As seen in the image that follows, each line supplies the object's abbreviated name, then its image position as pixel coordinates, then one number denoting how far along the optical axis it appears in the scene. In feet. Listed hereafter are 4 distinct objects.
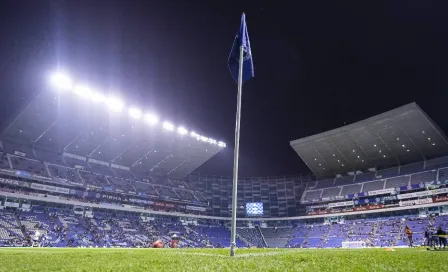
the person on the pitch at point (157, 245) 93.91
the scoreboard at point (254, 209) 261.65
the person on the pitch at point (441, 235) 46.38
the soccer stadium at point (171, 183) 139.64
